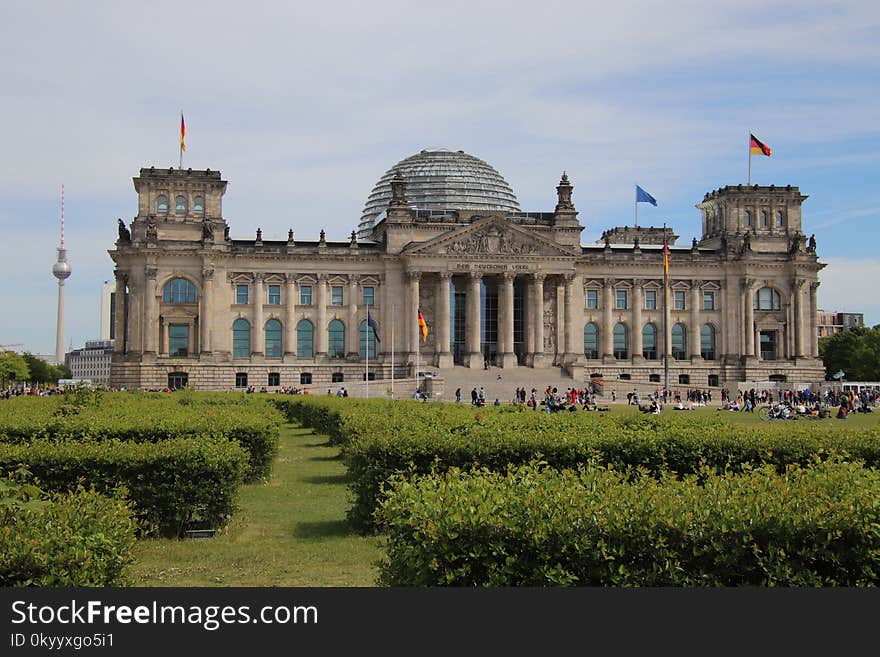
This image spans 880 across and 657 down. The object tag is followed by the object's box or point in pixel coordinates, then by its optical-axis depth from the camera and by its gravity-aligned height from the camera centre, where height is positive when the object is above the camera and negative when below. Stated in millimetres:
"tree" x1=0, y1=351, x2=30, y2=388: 141775 +3051
